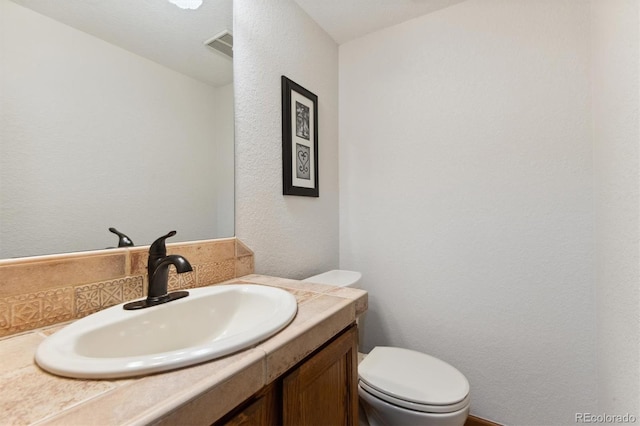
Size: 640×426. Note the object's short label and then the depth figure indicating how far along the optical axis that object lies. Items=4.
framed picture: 1.35
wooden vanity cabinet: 0.51
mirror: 0.63
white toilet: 1.00
